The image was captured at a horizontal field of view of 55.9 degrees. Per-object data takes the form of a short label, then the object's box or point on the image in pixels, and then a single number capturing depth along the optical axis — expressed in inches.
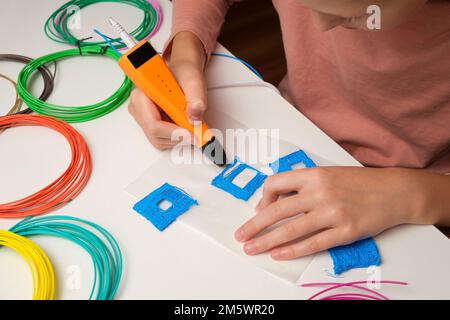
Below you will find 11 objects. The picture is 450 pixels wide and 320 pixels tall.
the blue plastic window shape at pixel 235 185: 24.2
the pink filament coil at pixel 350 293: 20.5
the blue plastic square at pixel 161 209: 23.0
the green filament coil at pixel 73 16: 32.9
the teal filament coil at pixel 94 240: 21.0
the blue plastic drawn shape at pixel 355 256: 21.2
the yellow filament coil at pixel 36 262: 20.7
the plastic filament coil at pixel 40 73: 29.0
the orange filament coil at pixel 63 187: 24.0
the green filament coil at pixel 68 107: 28.2
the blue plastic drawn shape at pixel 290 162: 25.4
